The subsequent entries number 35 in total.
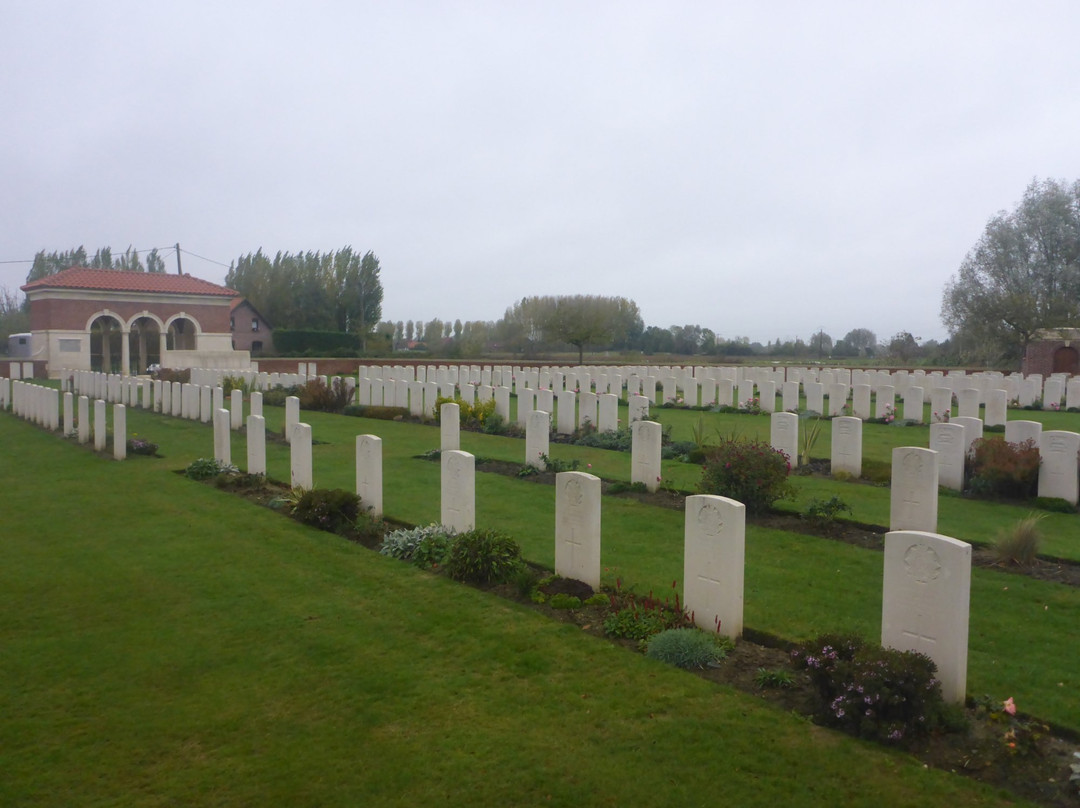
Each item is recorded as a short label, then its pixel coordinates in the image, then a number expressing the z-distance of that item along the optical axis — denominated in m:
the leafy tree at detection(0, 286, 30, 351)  57.82
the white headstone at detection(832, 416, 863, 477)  11.83
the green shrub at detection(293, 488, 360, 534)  9.07
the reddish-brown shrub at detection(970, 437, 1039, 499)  10.02
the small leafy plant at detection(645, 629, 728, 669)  5.30
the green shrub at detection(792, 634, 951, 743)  4.28
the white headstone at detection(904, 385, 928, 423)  18.30
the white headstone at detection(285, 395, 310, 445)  14.80
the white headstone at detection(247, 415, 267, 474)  11.65
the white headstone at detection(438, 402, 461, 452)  13.60
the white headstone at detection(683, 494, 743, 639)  5.68
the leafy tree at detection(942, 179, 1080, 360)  40.31
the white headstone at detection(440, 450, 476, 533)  7.89
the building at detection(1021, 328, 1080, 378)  29.52
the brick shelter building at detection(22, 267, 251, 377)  38.69
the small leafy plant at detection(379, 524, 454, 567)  7.69
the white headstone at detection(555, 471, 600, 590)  6.69
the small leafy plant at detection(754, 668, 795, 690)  4.94
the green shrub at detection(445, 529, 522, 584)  7.00
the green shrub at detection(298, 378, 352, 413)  22.53
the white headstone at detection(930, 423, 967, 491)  10.68
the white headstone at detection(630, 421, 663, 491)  10.79
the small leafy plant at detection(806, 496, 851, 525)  8.70
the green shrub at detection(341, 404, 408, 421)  20.72
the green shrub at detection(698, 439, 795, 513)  9.16
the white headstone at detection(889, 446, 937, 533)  8.27
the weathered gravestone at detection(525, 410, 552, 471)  12.53
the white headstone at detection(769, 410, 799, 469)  12.51
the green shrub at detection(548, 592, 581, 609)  6.37
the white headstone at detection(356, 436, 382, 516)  9.16
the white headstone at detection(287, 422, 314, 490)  10.45
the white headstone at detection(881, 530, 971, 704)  4.57
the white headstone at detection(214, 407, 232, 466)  12.48
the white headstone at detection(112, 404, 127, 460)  13.91
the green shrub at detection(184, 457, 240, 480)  12.09
